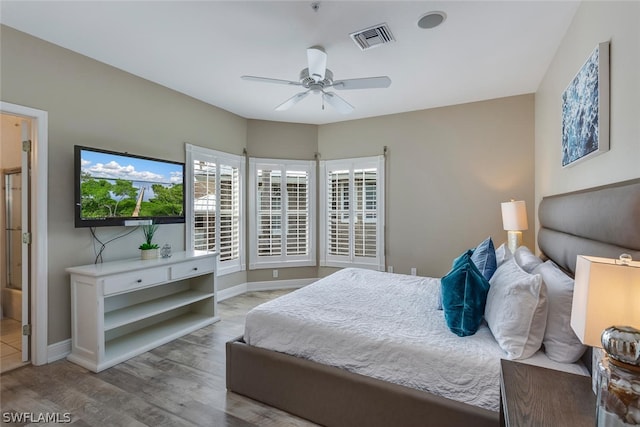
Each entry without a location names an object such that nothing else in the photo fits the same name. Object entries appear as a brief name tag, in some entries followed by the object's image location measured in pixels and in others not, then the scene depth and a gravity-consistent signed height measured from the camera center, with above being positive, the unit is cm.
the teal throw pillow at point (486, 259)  230 -37
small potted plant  324 -35
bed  151 -90
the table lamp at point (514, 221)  338 -10
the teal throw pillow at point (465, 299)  183 -54
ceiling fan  255 +125
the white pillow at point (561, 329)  150 -61
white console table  264 -99
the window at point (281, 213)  506 +1
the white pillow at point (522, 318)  156 -56
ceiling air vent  239 +147
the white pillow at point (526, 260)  222 -38
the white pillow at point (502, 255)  247 -36
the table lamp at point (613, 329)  82 -35
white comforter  158 -78
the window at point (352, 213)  486 +1
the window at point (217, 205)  411 +13
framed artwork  175 +68
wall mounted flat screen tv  283 +27
